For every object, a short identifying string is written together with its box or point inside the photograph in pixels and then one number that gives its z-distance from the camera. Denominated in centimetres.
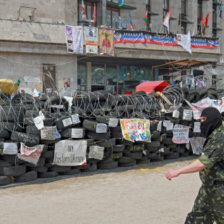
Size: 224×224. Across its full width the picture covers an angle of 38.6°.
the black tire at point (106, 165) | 848
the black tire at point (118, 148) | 855
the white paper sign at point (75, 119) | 802
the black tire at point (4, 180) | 685
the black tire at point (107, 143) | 825
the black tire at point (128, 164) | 891
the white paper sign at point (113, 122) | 850
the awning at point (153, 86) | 1287
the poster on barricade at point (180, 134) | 1011
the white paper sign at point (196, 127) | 1058
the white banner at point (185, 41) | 2517
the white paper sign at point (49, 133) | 741
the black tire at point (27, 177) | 719
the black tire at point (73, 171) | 792
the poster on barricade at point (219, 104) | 1099
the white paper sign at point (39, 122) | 740
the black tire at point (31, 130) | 737
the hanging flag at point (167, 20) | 2488
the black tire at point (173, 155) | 1019
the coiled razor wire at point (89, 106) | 757
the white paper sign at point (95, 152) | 809
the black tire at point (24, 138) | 712
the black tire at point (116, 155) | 860
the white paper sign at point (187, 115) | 1025
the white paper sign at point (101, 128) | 818
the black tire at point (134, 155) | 896
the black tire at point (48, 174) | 760
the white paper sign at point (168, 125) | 979
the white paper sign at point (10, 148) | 687
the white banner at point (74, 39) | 2070
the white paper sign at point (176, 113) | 991
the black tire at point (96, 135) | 823
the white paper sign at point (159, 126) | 952
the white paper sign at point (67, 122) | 782
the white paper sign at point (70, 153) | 767
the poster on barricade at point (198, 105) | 1056
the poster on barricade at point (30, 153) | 705
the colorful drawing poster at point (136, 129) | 870
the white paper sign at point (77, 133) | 790
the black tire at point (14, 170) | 695
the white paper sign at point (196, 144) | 1066
